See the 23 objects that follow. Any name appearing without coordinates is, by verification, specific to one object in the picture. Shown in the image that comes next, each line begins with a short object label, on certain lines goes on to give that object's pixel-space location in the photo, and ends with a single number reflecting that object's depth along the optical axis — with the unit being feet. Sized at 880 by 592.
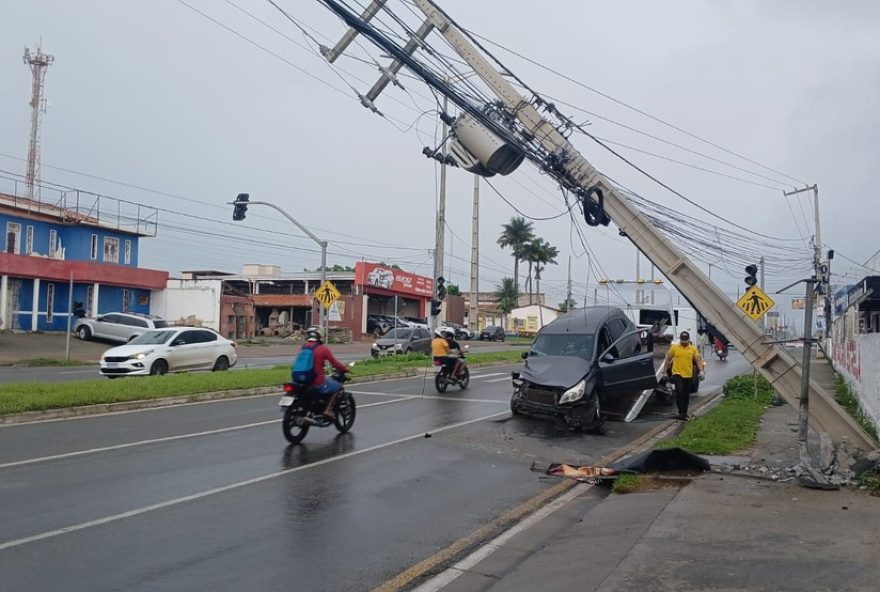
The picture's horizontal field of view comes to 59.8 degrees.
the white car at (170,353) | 67.87
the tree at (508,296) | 297.33
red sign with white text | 191.21
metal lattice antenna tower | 191.01
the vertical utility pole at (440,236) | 105.40
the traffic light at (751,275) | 48.11
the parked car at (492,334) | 211.41
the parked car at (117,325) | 122.11
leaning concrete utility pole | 31.83
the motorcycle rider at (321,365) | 36.81
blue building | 129.90
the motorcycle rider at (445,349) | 63.57
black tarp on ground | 29.76
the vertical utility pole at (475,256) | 162.91
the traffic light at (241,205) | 88.52
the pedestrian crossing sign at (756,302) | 57.41
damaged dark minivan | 42.80
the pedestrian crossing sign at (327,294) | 86.94
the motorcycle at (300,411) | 36.55
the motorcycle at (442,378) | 63.26
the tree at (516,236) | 300.20
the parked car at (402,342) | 112.57
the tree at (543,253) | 299.79
